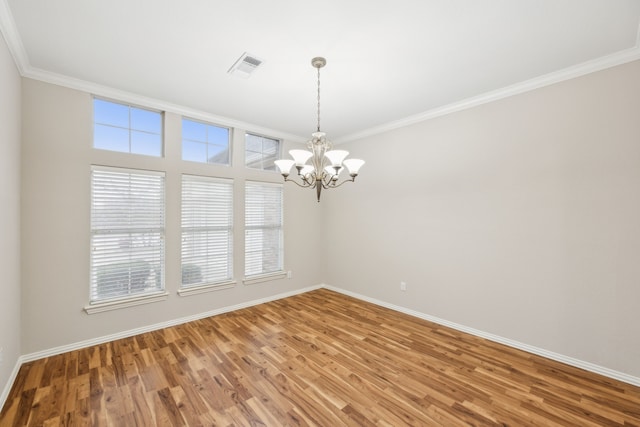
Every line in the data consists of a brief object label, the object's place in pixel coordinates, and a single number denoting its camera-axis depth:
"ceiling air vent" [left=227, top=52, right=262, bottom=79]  2.48
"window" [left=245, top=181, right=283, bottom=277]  4.34
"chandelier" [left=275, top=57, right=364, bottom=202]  2.29
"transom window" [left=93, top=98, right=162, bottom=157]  3.12
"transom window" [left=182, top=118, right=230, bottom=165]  3.76
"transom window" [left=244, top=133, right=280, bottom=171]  4.41
